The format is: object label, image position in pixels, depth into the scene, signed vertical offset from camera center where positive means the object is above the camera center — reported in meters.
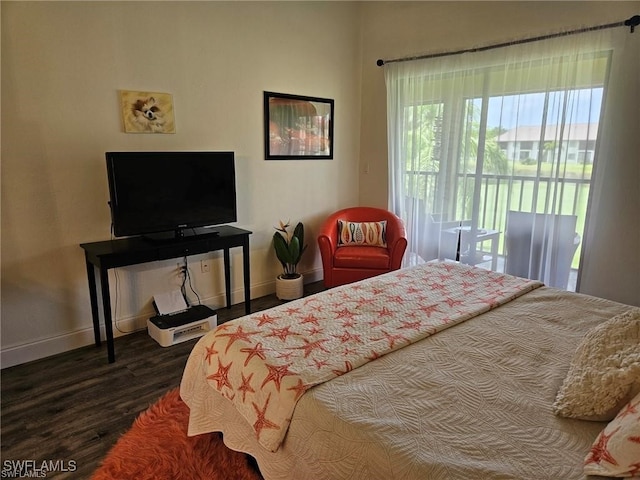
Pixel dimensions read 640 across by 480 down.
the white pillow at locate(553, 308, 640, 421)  1.22 -0.65
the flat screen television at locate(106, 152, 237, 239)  2.82 -0.20
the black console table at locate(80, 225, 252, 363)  2.71 -0.60
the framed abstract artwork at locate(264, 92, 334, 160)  3.86 +0.38
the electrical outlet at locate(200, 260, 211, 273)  3.63 -0.89
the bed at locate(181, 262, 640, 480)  1.17 -0.76
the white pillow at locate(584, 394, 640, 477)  0.99 -0.70
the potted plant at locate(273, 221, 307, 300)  3.92 -0.87
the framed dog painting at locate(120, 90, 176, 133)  2.99 +0.39
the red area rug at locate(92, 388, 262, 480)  1.79 -1.32
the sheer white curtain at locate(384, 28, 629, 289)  3.12 +0.14
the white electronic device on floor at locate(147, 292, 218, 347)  3.02 -1.17
